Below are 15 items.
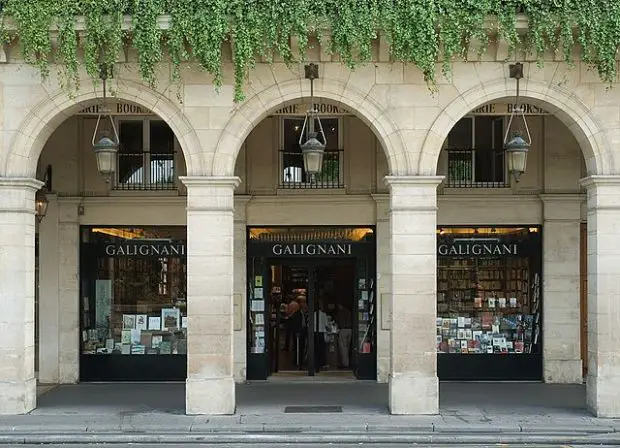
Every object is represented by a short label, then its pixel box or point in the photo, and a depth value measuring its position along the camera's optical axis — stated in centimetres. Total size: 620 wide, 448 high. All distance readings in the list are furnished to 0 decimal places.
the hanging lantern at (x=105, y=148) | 1260
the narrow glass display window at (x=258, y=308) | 1620
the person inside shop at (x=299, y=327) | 1664
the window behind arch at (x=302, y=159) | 1608
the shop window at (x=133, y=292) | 1620
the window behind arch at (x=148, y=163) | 1616
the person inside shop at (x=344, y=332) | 1656
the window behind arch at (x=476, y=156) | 1614
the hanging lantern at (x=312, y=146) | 1246
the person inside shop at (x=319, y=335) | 1650
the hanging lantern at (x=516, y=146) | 1257
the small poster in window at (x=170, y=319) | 1634
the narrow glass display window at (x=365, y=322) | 1609
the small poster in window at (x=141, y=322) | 1633
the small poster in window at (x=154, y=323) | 1633
